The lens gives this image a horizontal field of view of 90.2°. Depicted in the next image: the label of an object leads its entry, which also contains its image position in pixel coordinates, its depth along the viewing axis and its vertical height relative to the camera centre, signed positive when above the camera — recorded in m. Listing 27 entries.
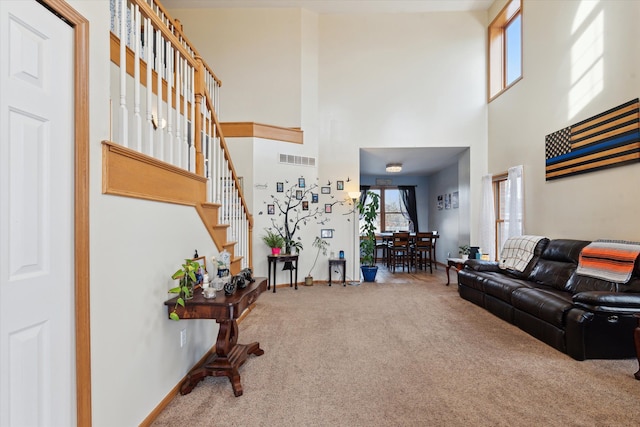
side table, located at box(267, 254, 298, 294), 5.39 -0.85
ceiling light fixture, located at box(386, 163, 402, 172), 7.71 +1.11
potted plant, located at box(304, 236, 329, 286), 6.14 -0.62
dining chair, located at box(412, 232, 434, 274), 7.45 -0.74
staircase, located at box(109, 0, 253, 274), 1.66 +0.44
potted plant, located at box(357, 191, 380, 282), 6.25 -0.62
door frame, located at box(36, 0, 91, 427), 1.33 -0.01
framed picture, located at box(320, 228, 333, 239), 6.21 -0.38
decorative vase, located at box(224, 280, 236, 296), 2.17 -0.51
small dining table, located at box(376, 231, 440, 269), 7.52 -0.61
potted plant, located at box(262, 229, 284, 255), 5.47 -0.47
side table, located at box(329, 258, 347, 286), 5.95 -0.94
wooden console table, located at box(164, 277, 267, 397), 2.01 -0.82
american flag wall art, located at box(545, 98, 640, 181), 3.20 +0.78
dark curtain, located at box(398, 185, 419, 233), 9.82 +0.37
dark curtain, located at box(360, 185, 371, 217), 9.62 +0.67
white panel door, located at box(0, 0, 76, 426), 1.08 -0.01
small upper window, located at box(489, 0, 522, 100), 5.46 +3.00
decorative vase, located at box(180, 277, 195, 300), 2.05 -0.48
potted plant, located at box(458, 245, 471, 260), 6.13 -0.76
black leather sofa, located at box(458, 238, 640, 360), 2.64 -0.88
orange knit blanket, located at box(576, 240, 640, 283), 2.85 -0.46
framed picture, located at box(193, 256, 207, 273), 2.44 -0.38
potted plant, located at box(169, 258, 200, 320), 1.98 -0.45
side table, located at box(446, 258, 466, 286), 5.61 -0.90
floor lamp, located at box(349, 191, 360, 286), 6.27 -0.49
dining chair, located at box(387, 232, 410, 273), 7.34 -0.72
